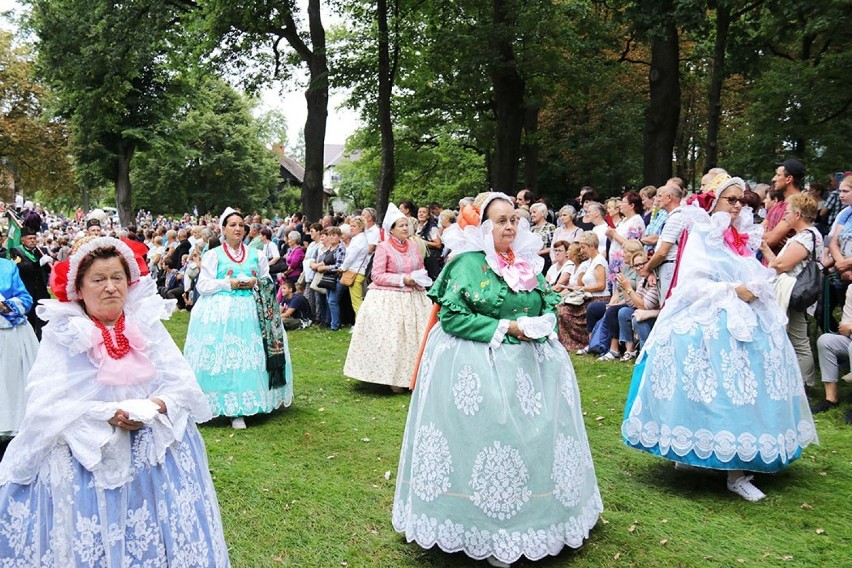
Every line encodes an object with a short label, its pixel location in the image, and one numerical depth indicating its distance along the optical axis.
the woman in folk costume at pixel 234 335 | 7.48
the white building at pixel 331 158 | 95.86
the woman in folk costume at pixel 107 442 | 3.24
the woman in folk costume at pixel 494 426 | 4.27
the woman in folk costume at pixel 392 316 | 8.97
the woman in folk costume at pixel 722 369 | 5.21
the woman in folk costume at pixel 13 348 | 6.88
